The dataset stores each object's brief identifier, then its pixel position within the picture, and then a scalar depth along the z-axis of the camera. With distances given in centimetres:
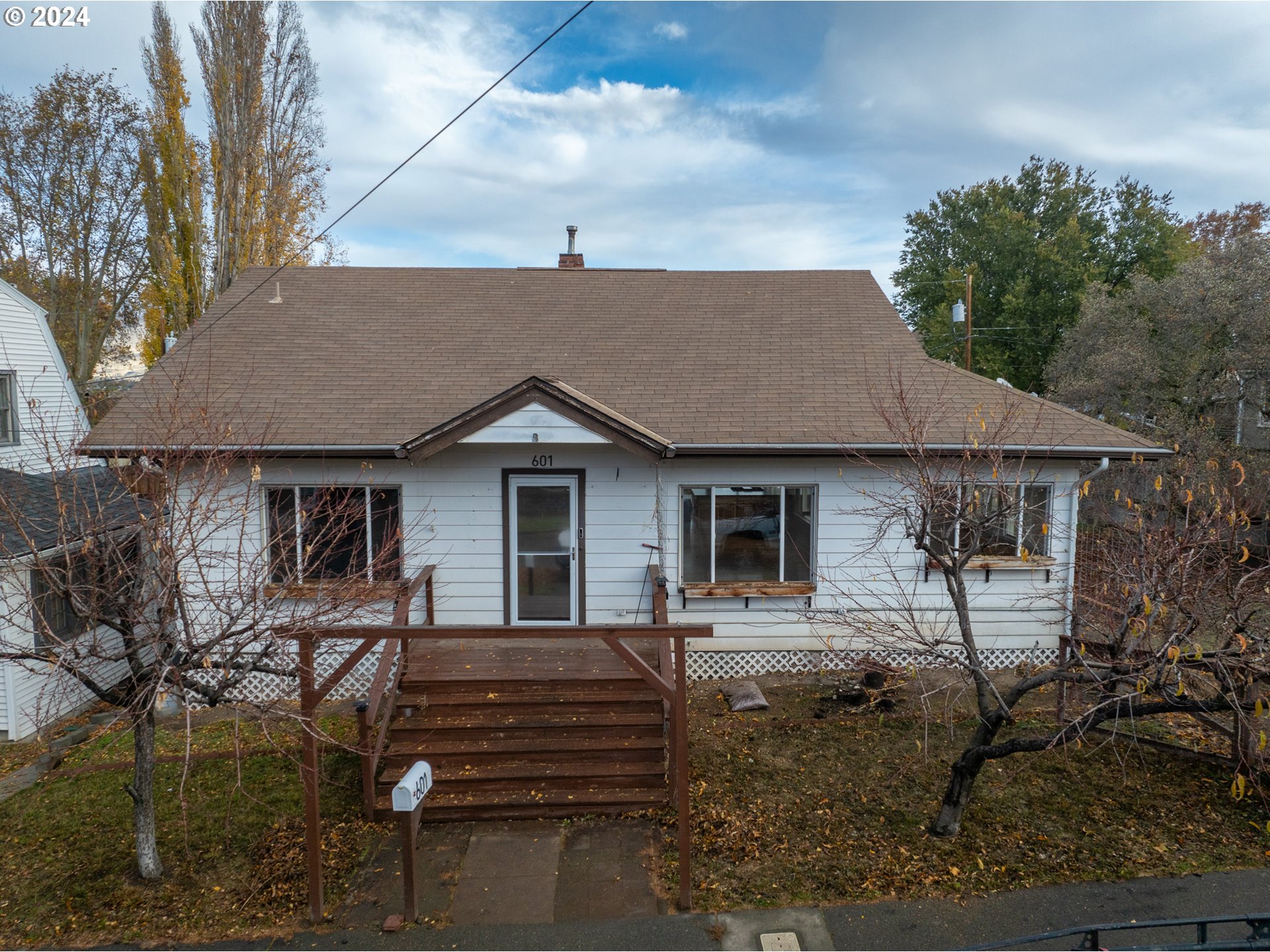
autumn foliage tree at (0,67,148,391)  2462
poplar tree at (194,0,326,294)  2300
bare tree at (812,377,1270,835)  535
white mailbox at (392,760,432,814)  543
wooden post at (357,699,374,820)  712
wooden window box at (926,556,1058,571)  1066
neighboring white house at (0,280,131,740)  877
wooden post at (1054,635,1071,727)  850
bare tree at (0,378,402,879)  532
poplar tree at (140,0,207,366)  2248
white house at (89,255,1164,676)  1009
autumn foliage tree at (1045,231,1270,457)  1744
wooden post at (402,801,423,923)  562
